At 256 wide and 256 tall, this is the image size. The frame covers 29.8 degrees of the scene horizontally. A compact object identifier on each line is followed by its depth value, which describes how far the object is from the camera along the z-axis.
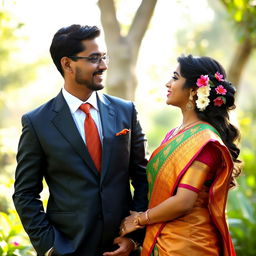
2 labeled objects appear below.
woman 2.91
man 3.00
